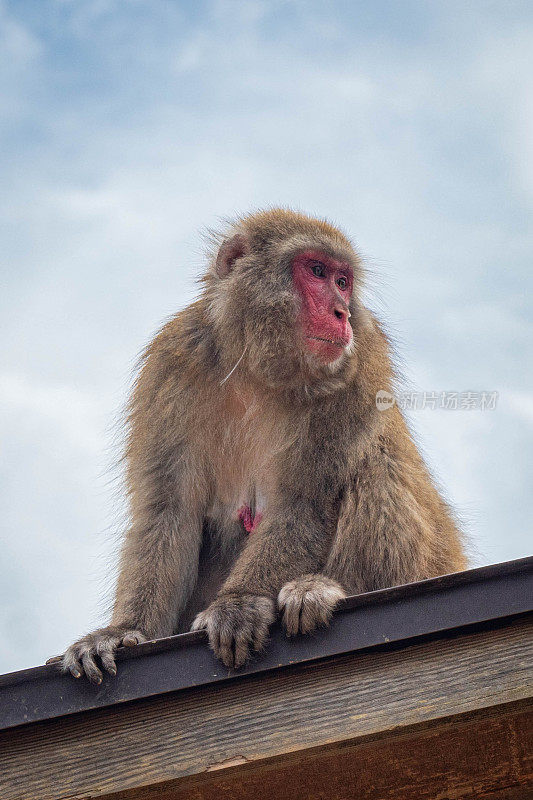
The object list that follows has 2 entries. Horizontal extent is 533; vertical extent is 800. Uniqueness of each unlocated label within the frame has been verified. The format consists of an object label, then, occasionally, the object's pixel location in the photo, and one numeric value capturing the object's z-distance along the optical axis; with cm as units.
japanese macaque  716
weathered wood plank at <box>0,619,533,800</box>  472
